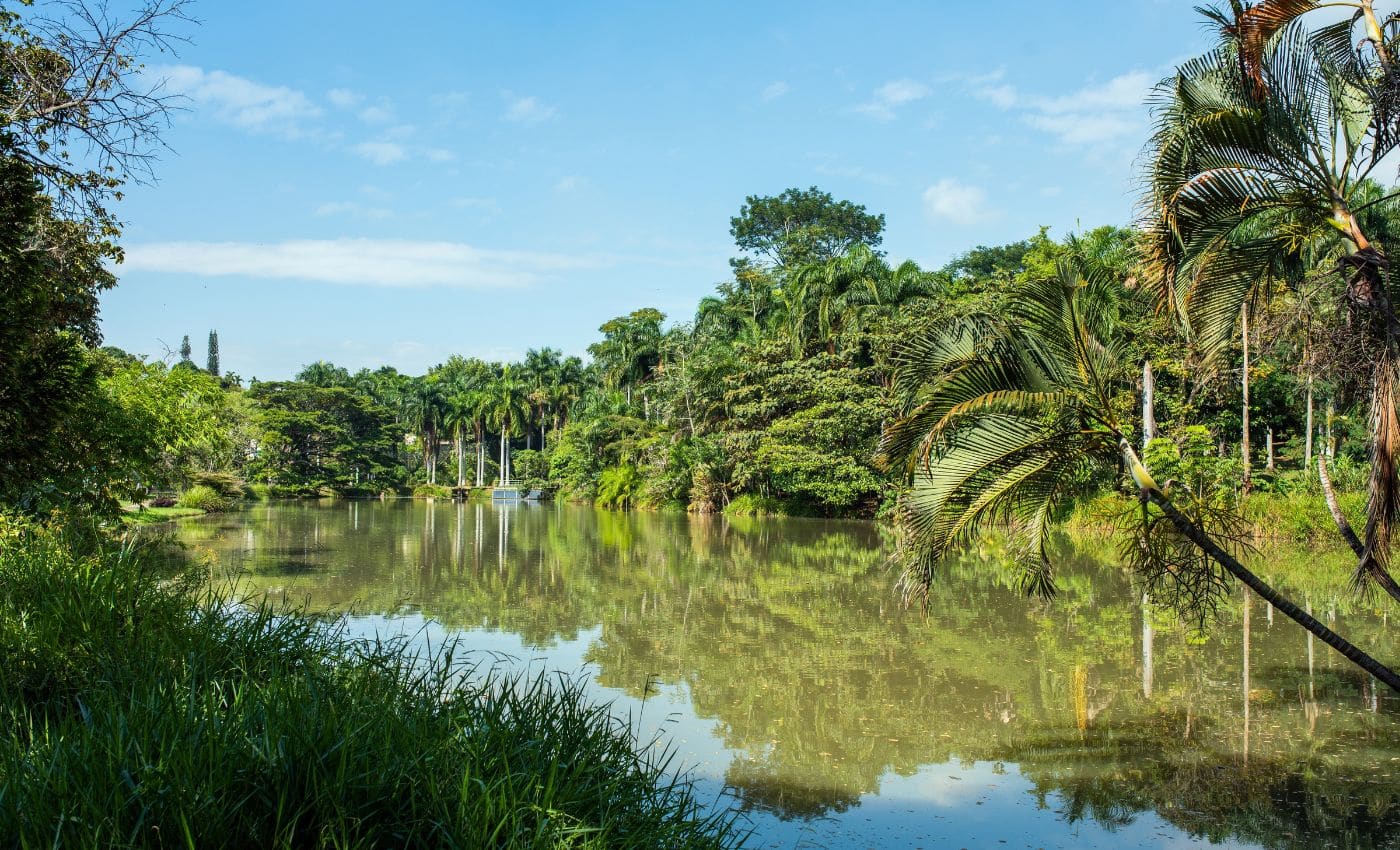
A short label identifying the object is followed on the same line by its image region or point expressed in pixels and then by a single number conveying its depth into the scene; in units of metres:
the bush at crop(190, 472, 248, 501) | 34.47
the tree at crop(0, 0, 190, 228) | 7.53
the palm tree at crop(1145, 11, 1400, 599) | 5.26
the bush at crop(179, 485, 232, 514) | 33.27
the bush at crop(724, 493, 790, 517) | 33.22
